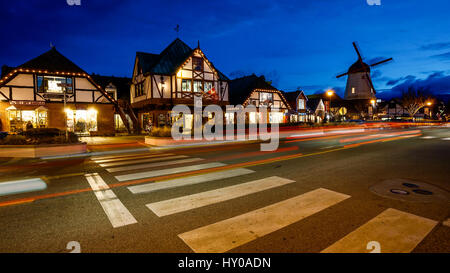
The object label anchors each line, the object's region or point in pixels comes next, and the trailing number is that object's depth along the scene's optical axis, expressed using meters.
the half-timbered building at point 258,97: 35.41
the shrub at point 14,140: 12.32
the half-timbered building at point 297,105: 45.97
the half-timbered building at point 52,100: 20.56
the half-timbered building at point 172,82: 25.52
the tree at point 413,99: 58.78
